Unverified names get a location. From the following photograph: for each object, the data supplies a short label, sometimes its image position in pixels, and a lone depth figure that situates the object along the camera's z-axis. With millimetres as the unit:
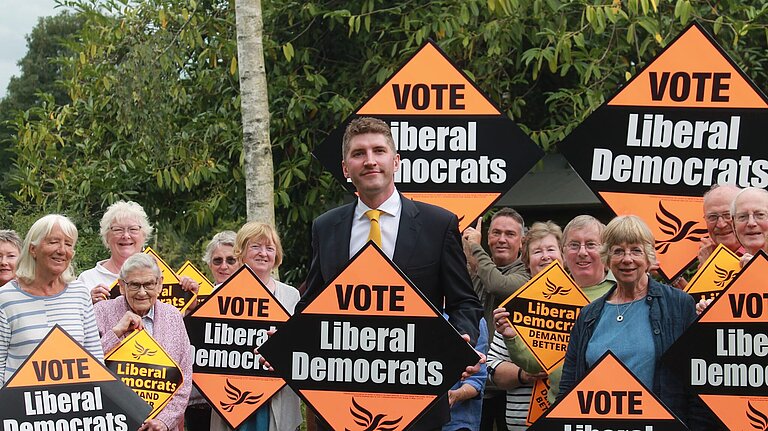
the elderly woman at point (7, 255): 7941
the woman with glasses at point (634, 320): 5805
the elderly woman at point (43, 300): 6531
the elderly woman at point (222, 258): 8523
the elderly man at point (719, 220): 6383
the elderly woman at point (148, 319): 7113
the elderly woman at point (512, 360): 7102
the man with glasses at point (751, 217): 6090
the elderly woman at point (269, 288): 7609
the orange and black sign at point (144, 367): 6930
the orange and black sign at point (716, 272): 6211
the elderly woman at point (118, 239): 8156
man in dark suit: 5480
